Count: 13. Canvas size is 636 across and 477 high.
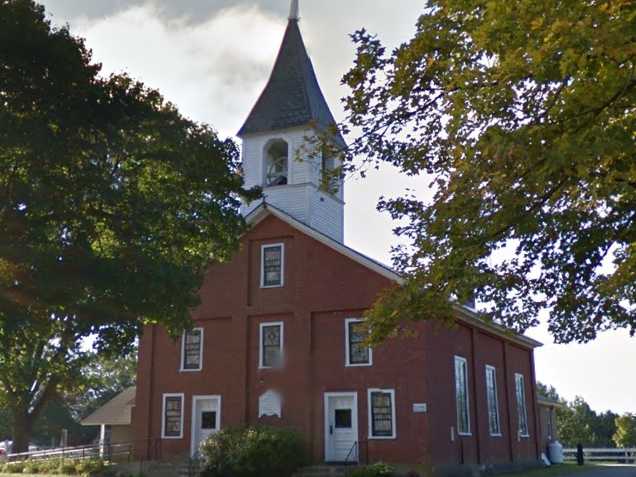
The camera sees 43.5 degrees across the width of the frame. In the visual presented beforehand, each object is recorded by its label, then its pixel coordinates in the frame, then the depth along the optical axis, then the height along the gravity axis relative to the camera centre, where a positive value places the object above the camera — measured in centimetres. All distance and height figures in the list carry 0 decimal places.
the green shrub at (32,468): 2949 -91
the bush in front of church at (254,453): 2477 -36
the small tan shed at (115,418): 3912 +115
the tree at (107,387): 7088 +484
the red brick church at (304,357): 2666 +291
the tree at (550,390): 10843 +680
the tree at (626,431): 6122 +62
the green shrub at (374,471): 2350 -87
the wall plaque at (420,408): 2589 +102
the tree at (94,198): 1697 +561
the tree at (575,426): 6814 +113
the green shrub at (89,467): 2747 -83
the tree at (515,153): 781 +321
